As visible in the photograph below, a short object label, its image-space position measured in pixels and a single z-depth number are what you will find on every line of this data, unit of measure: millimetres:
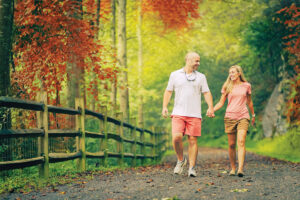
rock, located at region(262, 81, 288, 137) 19494
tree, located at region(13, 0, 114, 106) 9414
